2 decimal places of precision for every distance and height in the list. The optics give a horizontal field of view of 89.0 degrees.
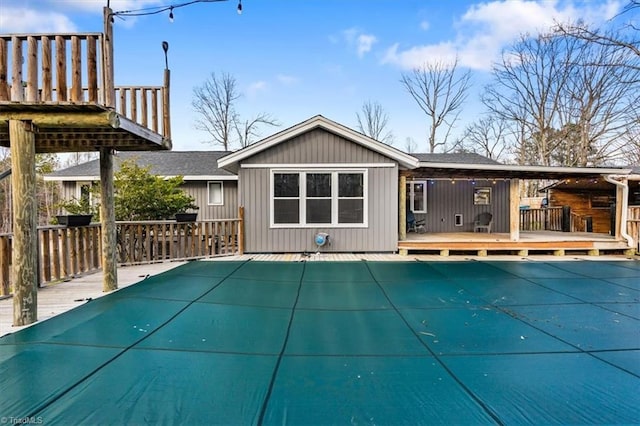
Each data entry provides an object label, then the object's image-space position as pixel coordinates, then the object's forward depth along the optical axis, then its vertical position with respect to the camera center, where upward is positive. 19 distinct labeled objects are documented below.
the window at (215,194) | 12.76 +0.46
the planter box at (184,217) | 7.89 -0.27
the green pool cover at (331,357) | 2.23 -1.41
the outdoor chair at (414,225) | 11.41 -0.76
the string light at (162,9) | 4.88 +3.15
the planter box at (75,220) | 5.85 -0.24
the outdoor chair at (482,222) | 11.30 -0.67
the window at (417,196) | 11.96 +0.29
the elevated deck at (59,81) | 3.69 +1.47
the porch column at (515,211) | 8.99 -0.23
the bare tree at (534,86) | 20.77 +7.85
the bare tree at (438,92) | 23.62 +8.18
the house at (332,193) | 8.74 +0.31
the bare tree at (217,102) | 24.73 +7.94
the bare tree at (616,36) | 10.91 +5.92
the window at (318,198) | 8.86 +0.18
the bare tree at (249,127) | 24.51 +5.90
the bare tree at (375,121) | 25.36 +6.49
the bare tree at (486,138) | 24.92 +5.09
